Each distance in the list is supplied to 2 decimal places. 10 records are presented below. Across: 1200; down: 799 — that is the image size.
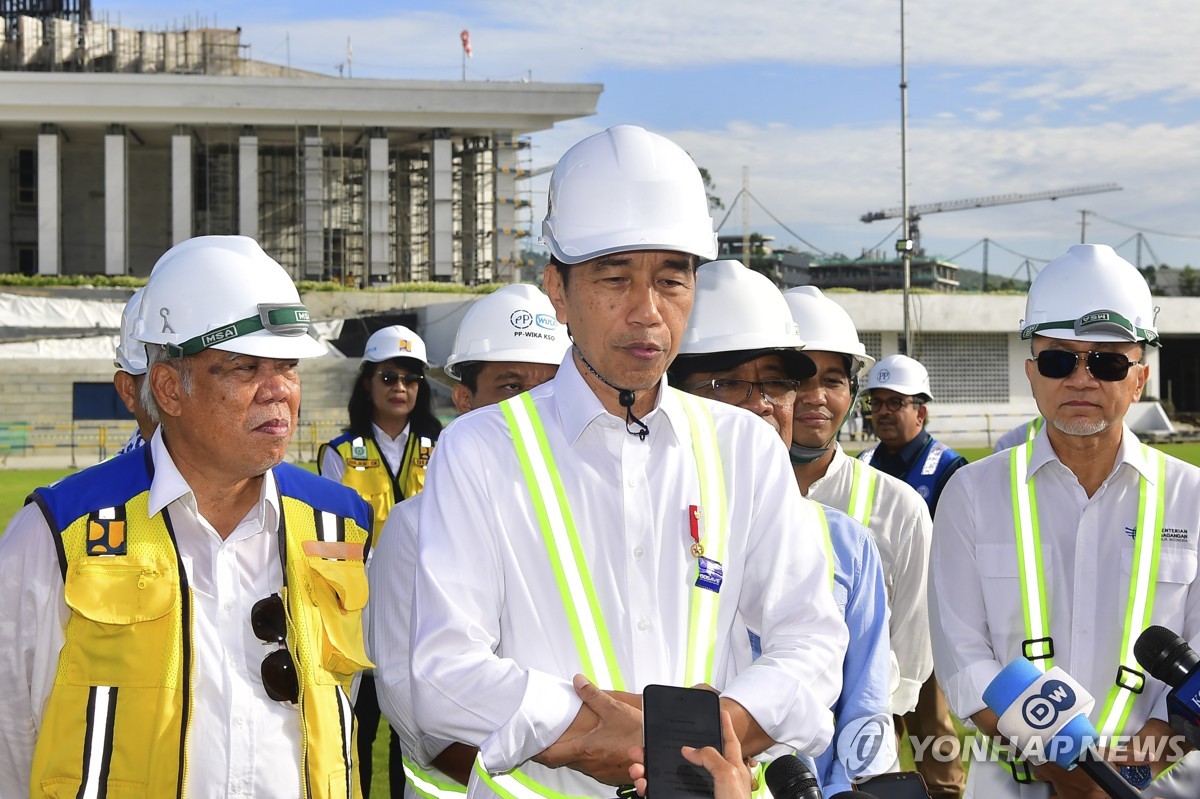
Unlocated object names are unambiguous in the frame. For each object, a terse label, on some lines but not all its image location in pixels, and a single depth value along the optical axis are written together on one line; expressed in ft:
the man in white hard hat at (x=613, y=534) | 8.26
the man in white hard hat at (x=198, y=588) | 9.96
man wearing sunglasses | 12.38
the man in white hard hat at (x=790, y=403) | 11.47
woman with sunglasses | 25.76
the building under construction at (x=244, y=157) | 177.78
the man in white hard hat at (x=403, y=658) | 9.66
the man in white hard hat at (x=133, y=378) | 16.12
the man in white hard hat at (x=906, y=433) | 26.71
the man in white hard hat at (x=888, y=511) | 16.60
